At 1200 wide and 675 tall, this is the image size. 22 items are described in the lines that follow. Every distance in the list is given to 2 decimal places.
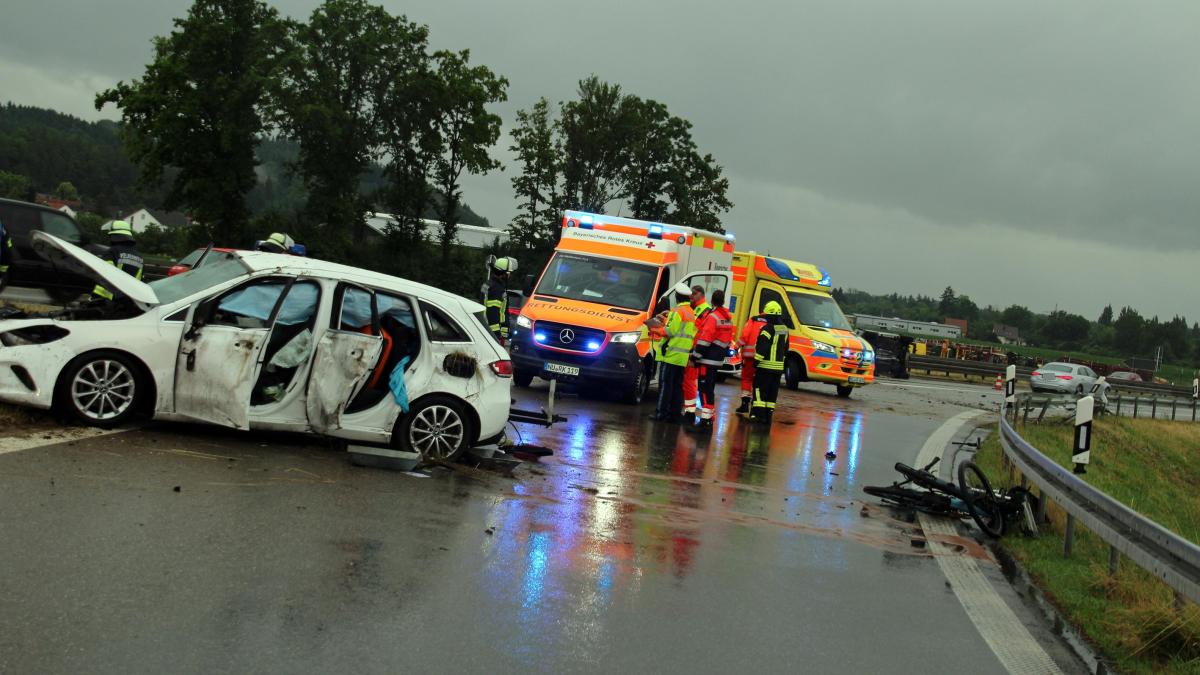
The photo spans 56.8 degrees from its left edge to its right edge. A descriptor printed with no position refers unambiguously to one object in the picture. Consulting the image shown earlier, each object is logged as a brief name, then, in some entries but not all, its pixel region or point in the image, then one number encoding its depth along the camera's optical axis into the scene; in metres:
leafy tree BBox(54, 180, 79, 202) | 122.75
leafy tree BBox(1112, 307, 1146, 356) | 131.50
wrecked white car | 8.73
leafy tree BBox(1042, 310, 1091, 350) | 137.62
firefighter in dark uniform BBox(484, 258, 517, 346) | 16.77
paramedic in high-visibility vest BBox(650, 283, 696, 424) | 15.14
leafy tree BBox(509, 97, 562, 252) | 63.19
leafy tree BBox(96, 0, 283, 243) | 52.69
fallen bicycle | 9.40
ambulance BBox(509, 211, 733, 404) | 16.91
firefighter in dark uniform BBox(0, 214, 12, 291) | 12.94
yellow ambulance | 24.06
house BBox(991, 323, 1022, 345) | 134.38
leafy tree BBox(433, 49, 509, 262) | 60.38
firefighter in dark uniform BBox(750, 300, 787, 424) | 16.12
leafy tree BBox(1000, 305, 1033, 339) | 161.32
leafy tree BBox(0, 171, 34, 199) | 91.55
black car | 19.55
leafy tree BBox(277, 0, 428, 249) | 55.34
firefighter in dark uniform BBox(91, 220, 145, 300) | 12.80
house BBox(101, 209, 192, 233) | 154.43
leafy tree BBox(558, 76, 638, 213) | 63.81
